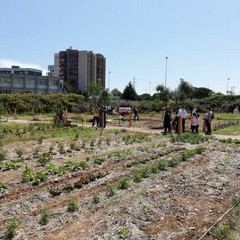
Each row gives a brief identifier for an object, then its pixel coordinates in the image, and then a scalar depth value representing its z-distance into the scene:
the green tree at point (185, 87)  35.86
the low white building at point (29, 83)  50.82
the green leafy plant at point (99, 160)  6.95
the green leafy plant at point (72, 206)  4.25
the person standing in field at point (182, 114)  13.52
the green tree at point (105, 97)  30.95
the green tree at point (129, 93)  57.83
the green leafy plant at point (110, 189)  4.89
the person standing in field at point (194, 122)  13.30
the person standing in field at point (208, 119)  13.56
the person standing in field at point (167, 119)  13.37
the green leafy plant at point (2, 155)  7.10
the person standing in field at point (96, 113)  16.02
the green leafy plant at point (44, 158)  6.71
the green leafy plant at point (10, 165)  6.30
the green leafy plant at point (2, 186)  5.04
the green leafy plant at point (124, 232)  3.58
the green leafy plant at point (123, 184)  5.21
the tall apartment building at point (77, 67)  82.65
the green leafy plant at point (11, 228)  3.56
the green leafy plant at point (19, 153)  7.55
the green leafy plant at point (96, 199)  4.56
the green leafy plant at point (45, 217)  3.89
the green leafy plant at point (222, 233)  3.65
